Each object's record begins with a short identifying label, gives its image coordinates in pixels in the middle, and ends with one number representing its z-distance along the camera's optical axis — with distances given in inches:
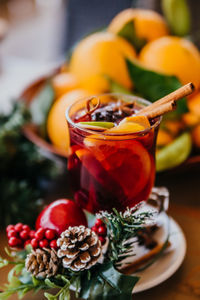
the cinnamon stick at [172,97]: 17.0
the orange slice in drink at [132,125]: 17.1
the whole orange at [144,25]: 33.0
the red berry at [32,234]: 17.6
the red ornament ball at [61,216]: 18.7
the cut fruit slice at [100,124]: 17.4
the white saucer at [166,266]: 18.8
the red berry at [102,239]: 17.9
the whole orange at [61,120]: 26.5
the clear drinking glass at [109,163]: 17.6
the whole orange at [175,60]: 28.4
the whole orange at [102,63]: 28.6
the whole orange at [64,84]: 29.5
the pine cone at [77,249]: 16.1
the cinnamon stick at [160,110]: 17.1
